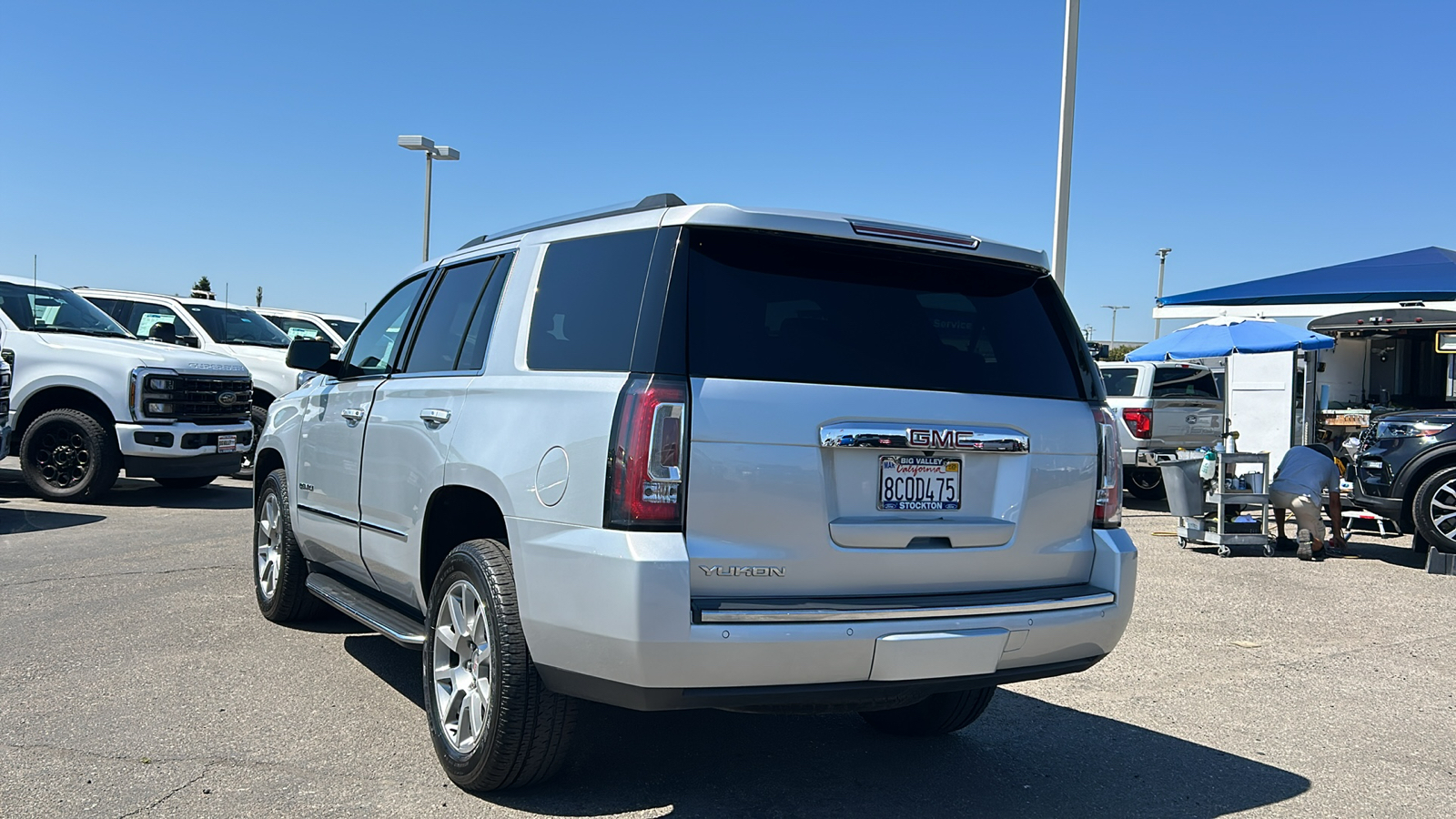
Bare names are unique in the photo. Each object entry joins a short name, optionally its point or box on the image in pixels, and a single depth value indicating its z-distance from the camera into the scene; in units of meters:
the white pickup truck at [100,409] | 10.91
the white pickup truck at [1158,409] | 14.48
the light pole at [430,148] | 23.02
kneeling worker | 10.34
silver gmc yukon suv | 3.26
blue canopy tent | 17.34
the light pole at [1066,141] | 13.26
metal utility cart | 10.61
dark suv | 10.27
